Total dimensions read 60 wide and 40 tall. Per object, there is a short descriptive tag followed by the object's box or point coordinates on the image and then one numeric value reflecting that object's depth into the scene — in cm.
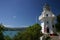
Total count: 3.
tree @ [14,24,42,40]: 931
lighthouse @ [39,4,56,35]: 1396
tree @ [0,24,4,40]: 537
